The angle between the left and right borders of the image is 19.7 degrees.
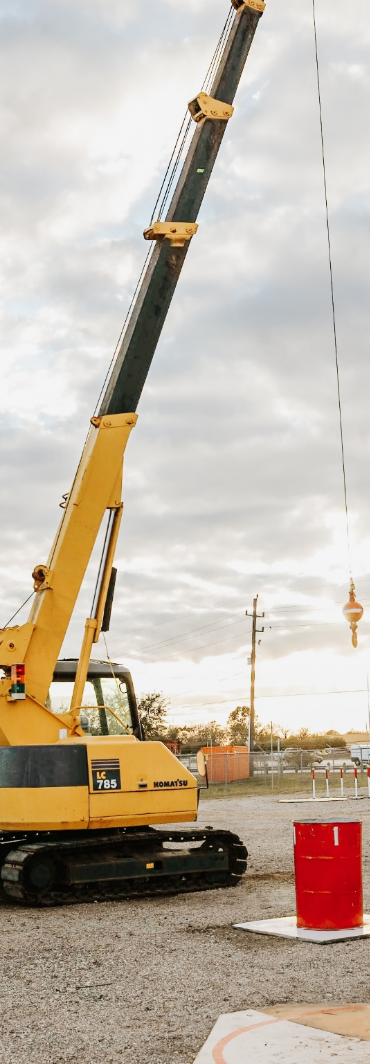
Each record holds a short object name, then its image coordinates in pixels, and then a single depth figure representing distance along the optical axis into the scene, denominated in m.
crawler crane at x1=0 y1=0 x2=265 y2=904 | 11.08
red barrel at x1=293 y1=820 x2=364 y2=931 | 9.19
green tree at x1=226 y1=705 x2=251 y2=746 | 101.41
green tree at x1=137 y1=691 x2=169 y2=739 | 69.00
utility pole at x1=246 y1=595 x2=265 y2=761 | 52.14
